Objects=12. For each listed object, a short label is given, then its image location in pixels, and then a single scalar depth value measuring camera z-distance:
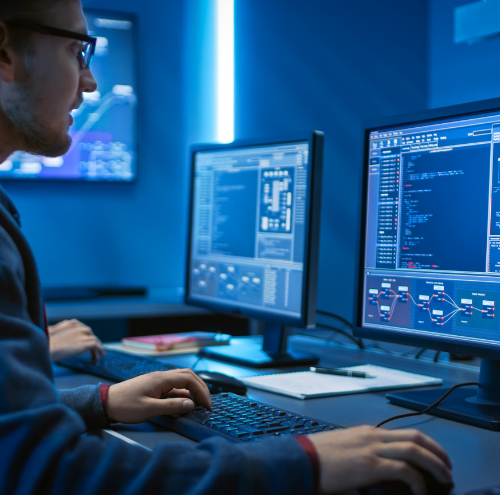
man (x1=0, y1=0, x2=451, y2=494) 0.61
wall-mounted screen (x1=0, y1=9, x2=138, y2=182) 2.49
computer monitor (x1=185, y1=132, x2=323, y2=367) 1.37
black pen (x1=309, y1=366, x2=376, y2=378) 1.31
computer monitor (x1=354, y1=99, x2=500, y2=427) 1.00
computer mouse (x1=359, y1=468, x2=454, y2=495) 0.65
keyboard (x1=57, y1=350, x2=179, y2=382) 1.26
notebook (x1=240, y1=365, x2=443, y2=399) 1.17
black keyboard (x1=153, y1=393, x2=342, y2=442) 0.83
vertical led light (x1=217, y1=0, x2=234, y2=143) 2.67
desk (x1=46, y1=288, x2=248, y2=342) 2.24
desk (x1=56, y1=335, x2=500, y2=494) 0.78
